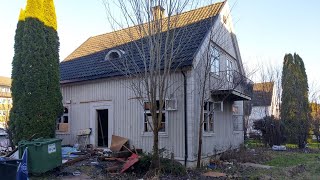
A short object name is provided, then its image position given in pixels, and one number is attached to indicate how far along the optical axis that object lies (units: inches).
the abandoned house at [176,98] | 382.9
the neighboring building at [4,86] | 2075.7
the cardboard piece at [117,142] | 412.2
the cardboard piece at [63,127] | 492.0
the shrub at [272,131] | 698.9
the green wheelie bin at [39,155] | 286.2
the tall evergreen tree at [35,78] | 395.8
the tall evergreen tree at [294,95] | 775.7
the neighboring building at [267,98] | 834.8
